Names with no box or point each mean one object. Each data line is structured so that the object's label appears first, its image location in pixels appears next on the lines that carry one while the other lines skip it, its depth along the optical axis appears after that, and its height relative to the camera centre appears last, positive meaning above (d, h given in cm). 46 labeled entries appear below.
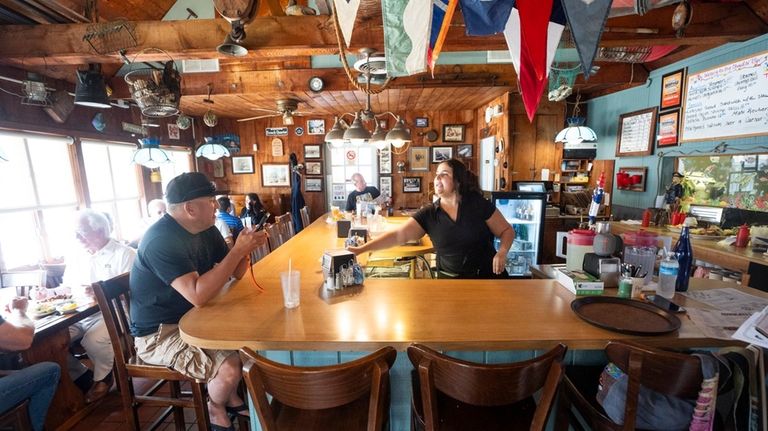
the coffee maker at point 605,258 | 151 -39
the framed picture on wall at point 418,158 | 642 +35
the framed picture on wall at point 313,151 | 657 +54
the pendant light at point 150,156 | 412 +32
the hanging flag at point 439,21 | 141 +74
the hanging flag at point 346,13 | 146 +72
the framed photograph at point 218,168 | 668 +25
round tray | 113 -53
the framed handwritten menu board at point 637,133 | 392 +48
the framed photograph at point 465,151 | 633 +47
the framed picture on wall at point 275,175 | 663 +9
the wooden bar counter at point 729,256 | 232 -63
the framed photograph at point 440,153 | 640 +44
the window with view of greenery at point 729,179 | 279 -8
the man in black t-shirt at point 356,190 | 512 -20
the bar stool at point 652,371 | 92 -56
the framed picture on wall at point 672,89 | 352 +89
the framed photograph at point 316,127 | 647 +100
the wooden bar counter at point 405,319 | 110 -53
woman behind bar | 224 -36
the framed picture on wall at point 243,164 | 671 +32
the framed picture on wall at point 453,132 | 630 +82
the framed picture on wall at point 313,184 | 670 -11
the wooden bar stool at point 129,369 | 163 -94
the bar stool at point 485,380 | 91 -58
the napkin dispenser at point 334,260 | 155 -39
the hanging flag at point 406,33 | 147 +65
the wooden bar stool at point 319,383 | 93 -58
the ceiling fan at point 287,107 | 424 +92
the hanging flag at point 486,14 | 157 +77
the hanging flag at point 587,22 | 139 +64
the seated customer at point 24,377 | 154 -94
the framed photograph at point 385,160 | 645 +32
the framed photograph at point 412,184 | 654 -15
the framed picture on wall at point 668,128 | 358 +48
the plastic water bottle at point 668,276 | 138 -44
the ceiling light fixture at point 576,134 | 430 +51
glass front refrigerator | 369 -59
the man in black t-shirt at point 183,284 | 152 -48
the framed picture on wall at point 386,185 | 658 -16
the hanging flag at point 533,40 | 152 +66
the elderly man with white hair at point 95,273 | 231 -65
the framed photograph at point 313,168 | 663 +21
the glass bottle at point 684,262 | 149 -41
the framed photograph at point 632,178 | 406 -7
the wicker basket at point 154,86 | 223 +64
